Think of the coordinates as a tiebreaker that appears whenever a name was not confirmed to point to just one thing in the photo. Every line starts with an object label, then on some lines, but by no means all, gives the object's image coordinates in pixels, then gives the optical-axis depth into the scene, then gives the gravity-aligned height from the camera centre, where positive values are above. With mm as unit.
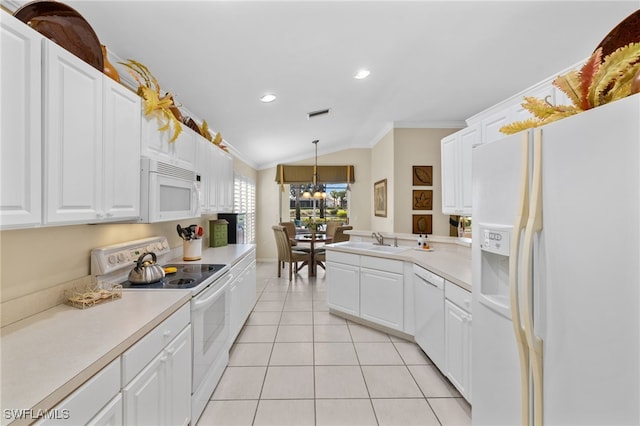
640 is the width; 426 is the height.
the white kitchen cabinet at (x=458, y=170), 2615 +445
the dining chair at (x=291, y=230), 5946 -363
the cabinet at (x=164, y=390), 1147 -846
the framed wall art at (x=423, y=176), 4621 +645
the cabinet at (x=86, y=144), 1142 +354
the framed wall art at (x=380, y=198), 5234 +337
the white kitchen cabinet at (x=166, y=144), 1866 +551
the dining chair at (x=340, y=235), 5223 -403
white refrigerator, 770 -186
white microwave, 1812 +169
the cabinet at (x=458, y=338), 1833 -897
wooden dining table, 5391 -549
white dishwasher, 2238 -880
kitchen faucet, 3584 -318
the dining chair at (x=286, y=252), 5240 -763
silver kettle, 1829 -401
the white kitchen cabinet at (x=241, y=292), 2604 -850
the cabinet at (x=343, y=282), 3252 -843
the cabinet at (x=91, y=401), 816 -614
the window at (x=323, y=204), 6945 +260
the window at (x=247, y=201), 5406 +293
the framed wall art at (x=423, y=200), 4605 +236
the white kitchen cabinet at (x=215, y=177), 2816 +439
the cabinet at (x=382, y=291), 2857 -853
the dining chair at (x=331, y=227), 6141 -298
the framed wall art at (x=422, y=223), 4594 -154
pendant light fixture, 6001 +634
